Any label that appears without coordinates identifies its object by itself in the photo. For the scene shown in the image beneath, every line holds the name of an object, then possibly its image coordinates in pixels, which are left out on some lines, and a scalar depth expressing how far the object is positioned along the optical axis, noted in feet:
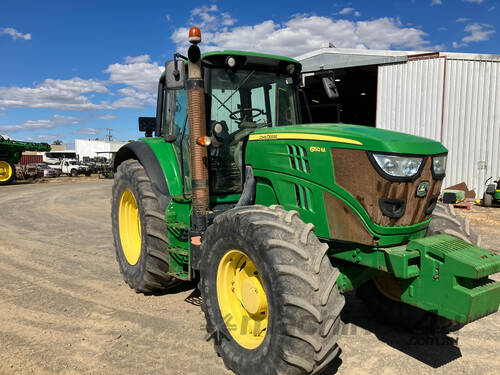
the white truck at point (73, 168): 107.96
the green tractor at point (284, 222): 8.09
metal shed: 39.65
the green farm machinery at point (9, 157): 71.41
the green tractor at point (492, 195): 36.83
